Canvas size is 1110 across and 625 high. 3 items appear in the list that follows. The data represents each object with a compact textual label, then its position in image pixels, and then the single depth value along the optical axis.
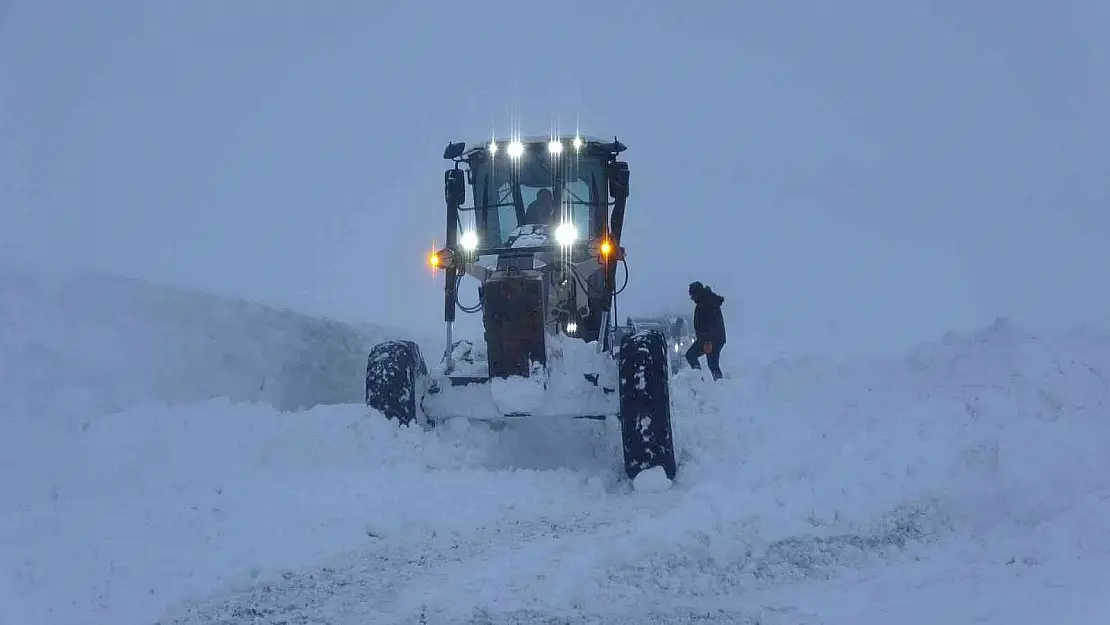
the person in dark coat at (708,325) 26.45
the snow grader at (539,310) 13.27
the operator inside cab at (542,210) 17.16
